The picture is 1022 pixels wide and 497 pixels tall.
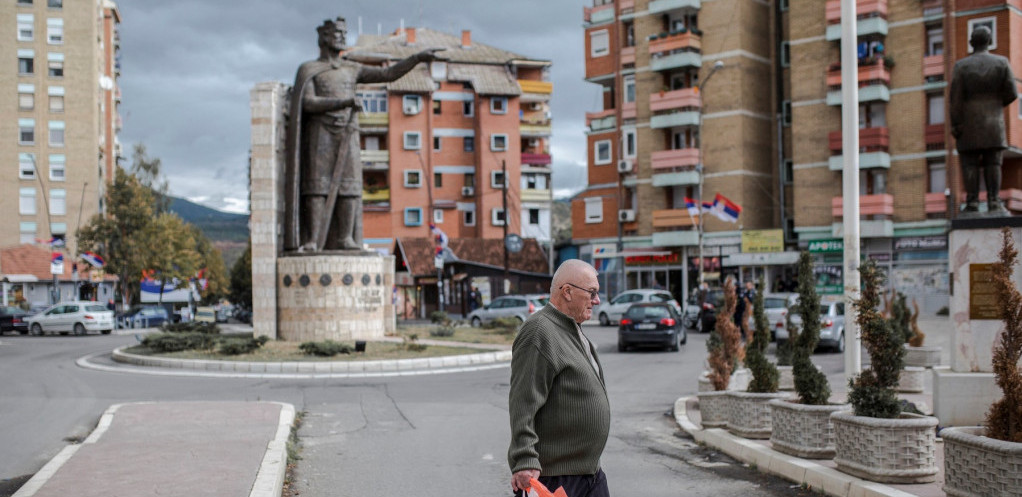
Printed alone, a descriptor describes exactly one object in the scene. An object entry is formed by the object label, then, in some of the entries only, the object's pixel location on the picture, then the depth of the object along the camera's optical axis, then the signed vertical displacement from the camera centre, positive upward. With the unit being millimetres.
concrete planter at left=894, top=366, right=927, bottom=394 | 14633 -1812
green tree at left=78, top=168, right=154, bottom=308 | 55219 +2286
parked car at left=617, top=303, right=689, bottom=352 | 25859 -1681
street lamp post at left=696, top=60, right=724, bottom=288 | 46769 +4807
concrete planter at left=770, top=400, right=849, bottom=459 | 8883 -1565
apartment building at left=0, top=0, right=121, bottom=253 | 70875 +11324
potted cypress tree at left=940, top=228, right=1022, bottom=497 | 6191 -1201
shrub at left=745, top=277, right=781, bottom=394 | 10672 -1181
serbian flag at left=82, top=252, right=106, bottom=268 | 52750 +692
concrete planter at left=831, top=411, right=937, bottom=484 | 7547 -1484
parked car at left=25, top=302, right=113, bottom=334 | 42375 -2107
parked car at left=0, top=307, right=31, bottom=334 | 43438 -2173
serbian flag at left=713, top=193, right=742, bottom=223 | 40938 +2352
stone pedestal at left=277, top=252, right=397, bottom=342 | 24656 -717
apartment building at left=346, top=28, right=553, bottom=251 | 64938 +7811
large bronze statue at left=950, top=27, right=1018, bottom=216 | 11336 +1831
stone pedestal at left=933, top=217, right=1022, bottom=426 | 10180 -826
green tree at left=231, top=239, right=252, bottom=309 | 88588 -1171
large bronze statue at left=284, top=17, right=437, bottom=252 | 25188 +3071
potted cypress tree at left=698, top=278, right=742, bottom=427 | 11406 -1203
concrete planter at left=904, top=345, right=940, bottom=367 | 17344 -1710
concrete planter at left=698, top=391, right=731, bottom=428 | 11297 -1721
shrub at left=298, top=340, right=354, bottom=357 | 21547 -1790
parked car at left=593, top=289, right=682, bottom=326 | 39656 -1678
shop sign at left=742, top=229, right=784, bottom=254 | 46625 +1073
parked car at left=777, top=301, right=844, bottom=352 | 25141 -1732
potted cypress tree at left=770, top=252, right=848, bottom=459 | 8898 -1351
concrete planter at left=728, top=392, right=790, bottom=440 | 10352 -1638
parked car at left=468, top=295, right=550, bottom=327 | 40062 -1776
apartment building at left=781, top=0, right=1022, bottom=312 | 41531 +5969
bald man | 4453 -617
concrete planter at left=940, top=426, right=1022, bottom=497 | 6137 -1353
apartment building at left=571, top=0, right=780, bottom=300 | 48812 +6701
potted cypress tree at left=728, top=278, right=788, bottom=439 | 10375 -1443
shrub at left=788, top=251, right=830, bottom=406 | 9211 -798
